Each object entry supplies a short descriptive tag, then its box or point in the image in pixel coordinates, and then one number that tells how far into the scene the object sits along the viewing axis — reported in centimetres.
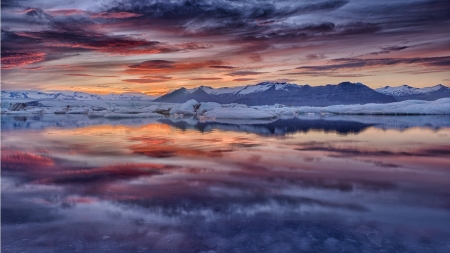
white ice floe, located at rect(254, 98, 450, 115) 4053
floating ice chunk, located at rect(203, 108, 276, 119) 3130
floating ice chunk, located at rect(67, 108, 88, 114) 5374
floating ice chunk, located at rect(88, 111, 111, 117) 4903
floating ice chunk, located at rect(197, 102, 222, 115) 4281
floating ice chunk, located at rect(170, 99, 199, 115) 4391
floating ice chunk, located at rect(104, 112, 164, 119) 4094
